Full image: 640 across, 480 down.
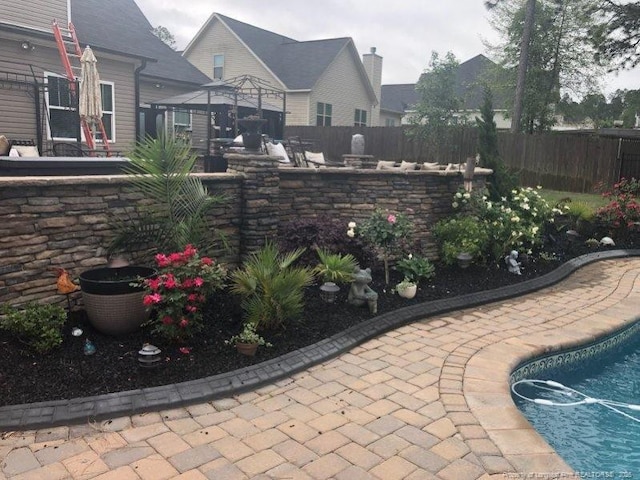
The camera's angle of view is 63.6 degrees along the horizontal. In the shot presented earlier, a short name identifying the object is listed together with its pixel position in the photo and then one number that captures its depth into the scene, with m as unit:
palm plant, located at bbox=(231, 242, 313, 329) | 4.32
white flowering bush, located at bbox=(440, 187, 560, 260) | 7.05
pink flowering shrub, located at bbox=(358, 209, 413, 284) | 5.76
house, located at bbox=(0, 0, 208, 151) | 11.15
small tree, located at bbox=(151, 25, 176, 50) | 43.56
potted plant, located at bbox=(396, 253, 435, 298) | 6.05
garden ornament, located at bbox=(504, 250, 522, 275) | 6.98
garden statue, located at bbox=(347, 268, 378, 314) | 5.07
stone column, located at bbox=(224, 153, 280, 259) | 5.60
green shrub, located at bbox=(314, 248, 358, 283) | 5.36
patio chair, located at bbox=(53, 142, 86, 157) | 11.04
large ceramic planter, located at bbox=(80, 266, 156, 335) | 3.94
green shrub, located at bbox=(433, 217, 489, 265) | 6.76
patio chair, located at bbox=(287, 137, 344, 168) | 11.27
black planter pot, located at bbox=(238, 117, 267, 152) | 5.88
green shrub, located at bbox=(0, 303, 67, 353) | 3.66
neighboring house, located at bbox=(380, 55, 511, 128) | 29.71
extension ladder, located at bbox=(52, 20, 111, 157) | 11.16
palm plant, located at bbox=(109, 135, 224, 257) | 4.61
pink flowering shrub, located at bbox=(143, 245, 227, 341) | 3.83
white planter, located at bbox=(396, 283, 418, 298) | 5.62
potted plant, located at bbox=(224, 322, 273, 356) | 3.96
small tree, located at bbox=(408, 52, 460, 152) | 16.94
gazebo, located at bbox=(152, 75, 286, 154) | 13.63
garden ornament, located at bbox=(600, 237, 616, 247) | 8.92
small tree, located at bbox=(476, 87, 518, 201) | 8.23
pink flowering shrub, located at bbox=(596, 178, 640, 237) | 9.12
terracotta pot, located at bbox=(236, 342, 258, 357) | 3.95
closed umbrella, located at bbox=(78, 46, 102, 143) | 9.36
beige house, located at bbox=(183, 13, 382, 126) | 23.84
